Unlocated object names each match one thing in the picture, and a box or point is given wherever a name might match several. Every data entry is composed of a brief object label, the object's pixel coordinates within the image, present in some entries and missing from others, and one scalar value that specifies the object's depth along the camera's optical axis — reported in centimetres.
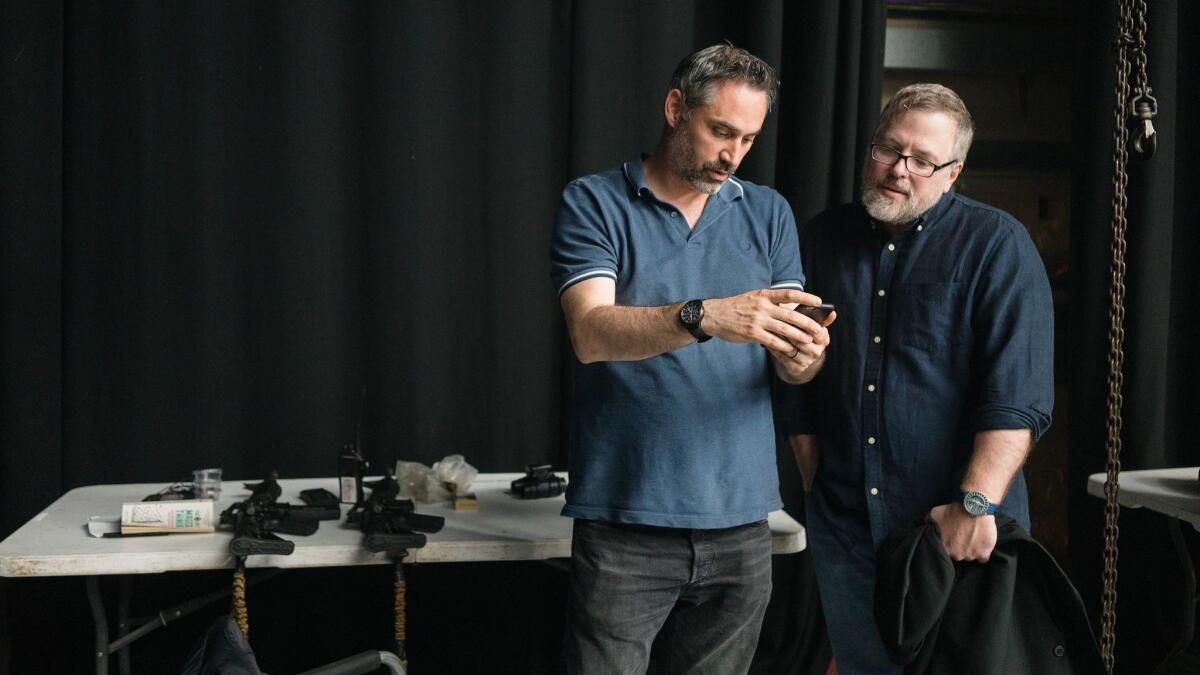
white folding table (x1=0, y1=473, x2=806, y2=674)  229
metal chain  191
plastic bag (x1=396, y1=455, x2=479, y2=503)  280
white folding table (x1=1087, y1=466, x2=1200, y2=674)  279
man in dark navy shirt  191
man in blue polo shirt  192
